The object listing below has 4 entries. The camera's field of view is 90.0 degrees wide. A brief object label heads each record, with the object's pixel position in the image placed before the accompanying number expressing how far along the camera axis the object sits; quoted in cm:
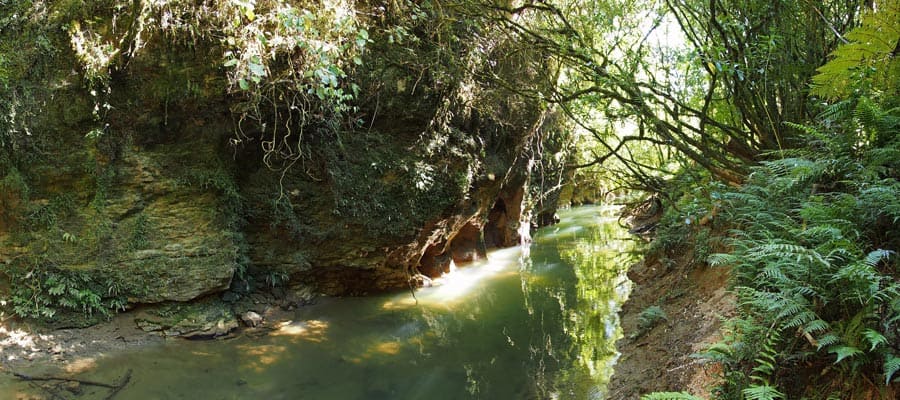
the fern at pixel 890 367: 182
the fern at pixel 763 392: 212
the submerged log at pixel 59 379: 491
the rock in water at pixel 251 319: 700
